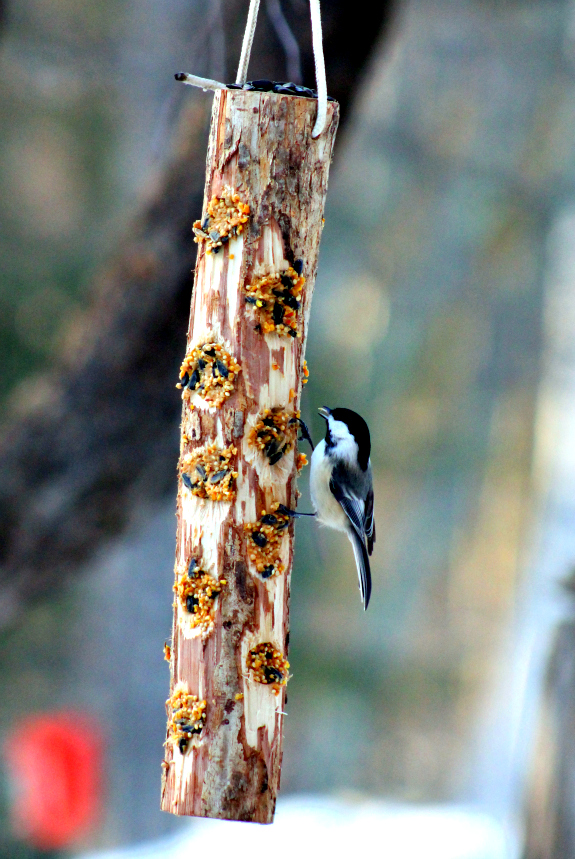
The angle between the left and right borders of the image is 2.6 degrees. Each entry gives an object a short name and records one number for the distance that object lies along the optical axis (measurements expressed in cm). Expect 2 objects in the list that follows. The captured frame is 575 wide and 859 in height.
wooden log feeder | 784
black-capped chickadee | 802
